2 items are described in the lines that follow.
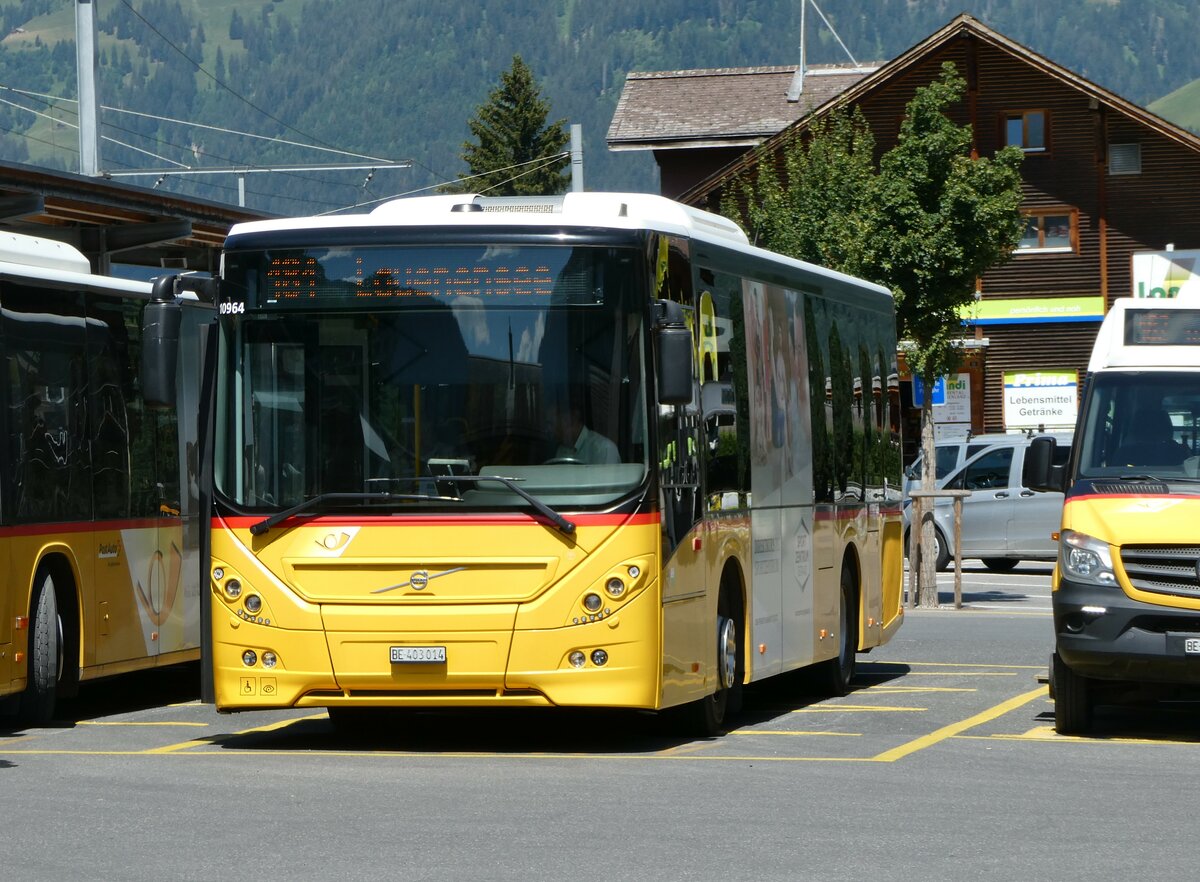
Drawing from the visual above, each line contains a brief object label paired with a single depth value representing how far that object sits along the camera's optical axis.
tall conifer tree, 89.31
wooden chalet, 53.28
